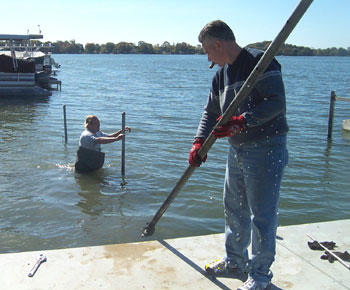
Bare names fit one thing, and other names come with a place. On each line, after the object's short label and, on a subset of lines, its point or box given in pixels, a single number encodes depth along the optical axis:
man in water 8.45
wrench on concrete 3.65
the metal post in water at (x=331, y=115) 15.08
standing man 3.12
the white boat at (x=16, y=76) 27.53
